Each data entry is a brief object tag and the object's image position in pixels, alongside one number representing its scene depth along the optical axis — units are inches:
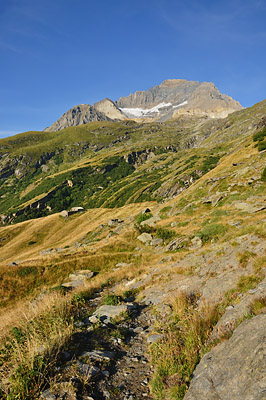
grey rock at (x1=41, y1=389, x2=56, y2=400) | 201.2
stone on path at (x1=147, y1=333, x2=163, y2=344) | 320.4
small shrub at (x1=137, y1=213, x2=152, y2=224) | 1969.7
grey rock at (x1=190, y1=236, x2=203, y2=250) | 987.4
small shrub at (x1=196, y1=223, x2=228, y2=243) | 1004.2
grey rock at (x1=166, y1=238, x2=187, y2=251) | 1061.9
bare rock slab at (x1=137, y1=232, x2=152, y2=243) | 1361.0
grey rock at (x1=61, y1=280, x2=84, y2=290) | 775.5
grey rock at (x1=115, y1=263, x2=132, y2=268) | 1006.5
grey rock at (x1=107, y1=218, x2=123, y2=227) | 2502.2
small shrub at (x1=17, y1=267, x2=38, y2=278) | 909.3
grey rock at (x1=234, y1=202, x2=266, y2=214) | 1146.9
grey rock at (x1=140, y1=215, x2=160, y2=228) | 1742.4
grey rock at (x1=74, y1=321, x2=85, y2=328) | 376.6
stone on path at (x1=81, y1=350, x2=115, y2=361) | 273.4
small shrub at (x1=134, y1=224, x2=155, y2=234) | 1465.2
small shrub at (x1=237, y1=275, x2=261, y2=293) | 359.3
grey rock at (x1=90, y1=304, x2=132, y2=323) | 420.5
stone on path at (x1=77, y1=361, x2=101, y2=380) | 234.8
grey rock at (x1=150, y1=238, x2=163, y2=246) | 1269.7
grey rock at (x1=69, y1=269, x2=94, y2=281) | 907.4
